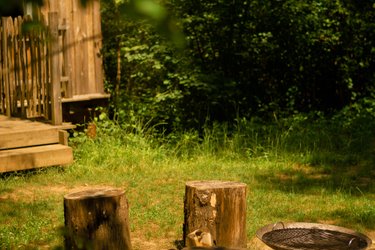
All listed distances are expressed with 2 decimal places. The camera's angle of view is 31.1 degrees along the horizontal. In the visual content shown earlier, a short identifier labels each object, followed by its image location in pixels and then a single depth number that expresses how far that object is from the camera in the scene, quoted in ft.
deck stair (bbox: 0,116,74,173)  29.96
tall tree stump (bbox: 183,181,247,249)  19.56
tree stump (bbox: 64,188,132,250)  17.74
